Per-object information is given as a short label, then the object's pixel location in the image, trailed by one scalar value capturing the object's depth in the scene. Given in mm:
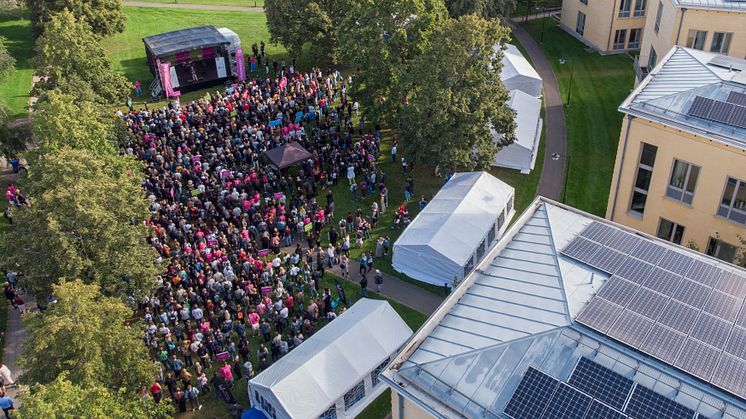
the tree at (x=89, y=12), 54062
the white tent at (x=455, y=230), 30453
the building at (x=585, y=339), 15031
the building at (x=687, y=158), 24766
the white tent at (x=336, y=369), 23375
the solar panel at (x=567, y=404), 14789
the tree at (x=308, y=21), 49875
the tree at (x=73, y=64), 37750
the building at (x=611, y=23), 53344
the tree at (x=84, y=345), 20453
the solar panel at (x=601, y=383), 14984
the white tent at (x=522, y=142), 39562
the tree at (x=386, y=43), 38938
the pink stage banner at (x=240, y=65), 51719
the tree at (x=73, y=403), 17750
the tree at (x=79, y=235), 25484
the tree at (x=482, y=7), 51219
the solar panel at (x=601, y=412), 14586
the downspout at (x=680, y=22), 37653
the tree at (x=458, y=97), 34812
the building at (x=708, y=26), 36781
